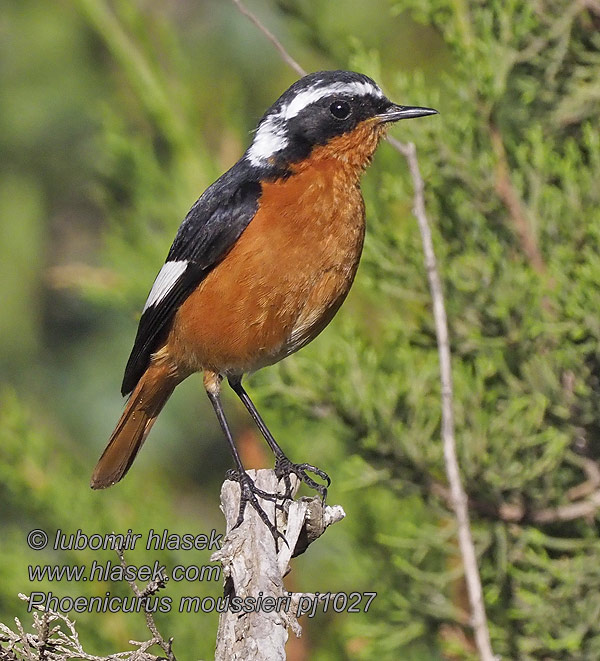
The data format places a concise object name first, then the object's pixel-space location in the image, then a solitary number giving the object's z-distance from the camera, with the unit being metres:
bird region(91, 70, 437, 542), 7.24
